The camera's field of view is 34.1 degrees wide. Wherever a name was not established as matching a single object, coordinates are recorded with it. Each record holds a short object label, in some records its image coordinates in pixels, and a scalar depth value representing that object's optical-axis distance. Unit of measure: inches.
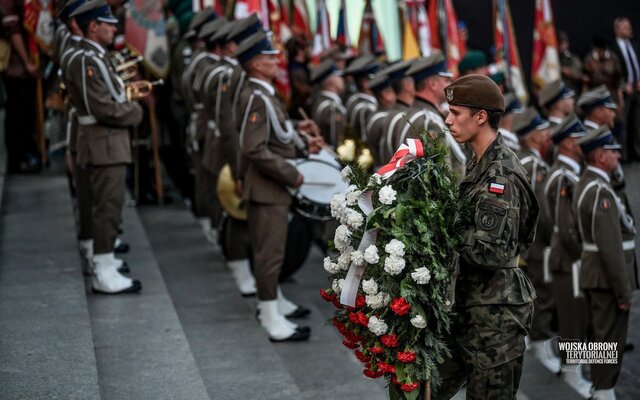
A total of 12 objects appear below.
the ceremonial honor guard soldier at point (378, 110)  387.2
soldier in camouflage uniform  179.6
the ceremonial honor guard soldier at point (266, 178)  305.1
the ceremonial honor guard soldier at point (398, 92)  328.2
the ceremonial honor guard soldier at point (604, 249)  286.2
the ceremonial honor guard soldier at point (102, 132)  298.5
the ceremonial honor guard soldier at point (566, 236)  314.7
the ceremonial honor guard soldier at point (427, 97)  292.8
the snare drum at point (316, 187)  313.9
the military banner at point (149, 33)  432.8
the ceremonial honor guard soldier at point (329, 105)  457.7
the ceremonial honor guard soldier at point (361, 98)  452.4
